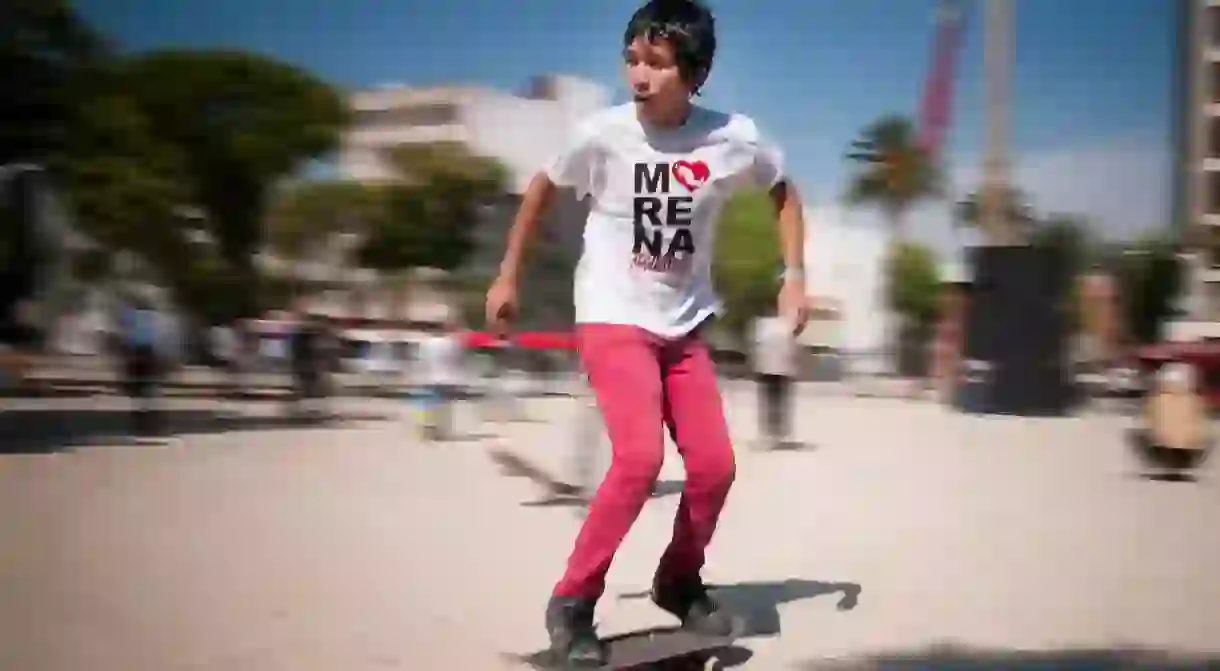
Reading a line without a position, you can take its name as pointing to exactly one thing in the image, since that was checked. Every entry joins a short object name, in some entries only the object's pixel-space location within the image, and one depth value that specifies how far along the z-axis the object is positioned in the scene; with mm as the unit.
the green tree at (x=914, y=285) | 21461
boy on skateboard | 3291
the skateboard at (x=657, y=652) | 3055
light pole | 12914
